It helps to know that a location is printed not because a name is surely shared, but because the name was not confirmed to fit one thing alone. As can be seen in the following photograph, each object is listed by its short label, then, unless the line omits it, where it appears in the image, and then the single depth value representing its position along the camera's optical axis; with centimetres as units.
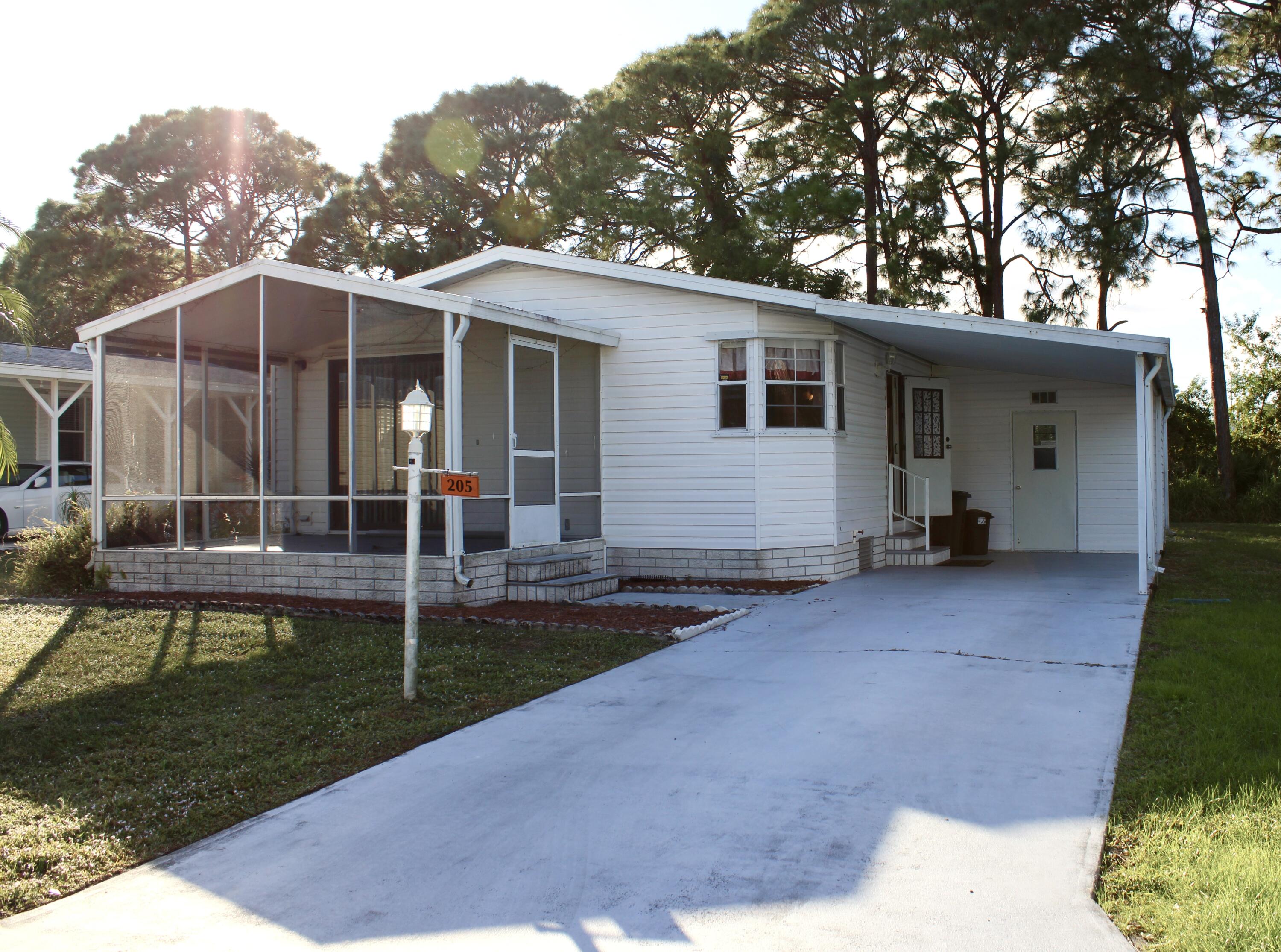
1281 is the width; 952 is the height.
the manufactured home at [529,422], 972
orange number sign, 606
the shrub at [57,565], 1082
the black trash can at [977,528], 1402
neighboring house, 1593
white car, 1584
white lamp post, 574
